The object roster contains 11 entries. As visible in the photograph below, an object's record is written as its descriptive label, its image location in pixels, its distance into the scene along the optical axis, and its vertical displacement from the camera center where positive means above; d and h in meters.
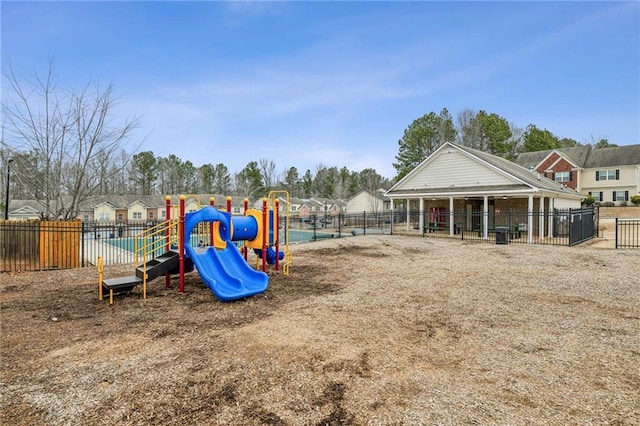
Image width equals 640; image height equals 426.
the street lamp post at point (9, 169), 10.85 +1.33
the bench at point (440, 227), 22.52 -1.35
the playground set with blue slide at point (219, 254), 6.59 -1.05
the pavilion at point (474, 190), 18.66 +1.07
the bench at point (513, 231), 18.23 -1.41
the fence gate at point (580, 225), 15.55 -0.91
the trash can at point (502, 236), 16.25 -1.43
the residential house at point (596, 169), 35.78 +4.31
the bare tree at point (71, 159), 10.73 +1.68
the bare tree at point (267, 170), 68.22 +7.87
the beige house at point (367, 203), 55.50 +0.85
